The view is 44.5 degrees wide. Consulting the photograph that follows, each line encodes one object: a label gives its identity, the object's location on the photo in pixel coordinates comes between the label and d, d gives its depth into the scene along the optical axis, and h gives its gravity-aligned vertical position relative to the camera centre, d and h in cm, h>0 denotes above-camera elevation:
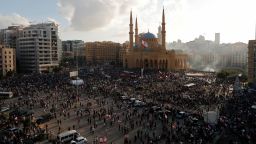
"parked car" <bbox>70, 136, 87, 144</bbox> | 2390 -620
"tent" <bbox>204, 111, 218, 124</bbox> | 2802 -512
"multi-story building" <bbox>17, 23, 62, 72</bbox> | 8481 +297
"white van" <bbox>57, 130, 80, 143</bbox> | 2470 -609
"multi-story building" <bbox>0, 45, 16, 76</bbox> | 7531 -3
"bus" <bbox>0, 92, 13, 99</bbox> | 4509 -508
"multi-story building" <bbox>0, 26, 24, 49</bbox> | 10688 +878
